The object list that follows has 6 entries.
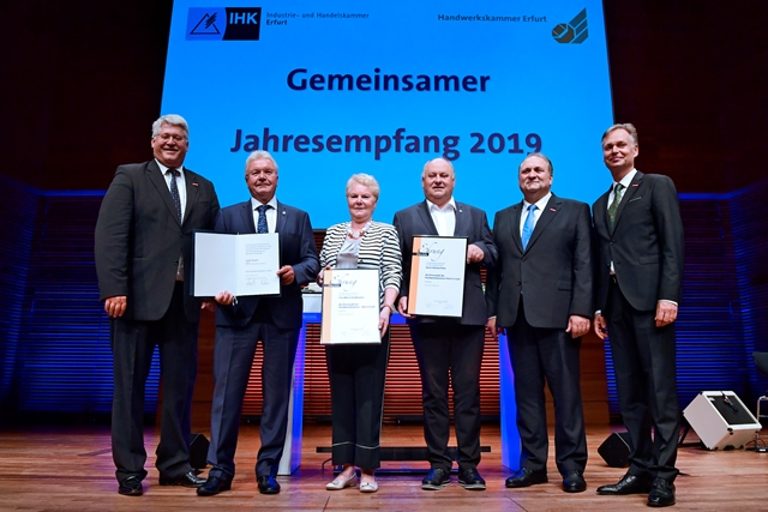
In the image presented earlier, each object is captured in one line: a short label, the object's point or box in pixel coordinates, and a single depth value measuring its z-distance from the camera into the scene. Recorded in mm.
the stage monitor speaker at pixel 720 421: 4016
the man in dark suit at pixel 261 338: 2566
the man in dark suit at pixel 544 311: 2688
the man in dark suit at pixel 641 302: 2467
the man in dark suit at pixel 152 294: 2555
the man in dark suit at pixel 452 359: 2734
